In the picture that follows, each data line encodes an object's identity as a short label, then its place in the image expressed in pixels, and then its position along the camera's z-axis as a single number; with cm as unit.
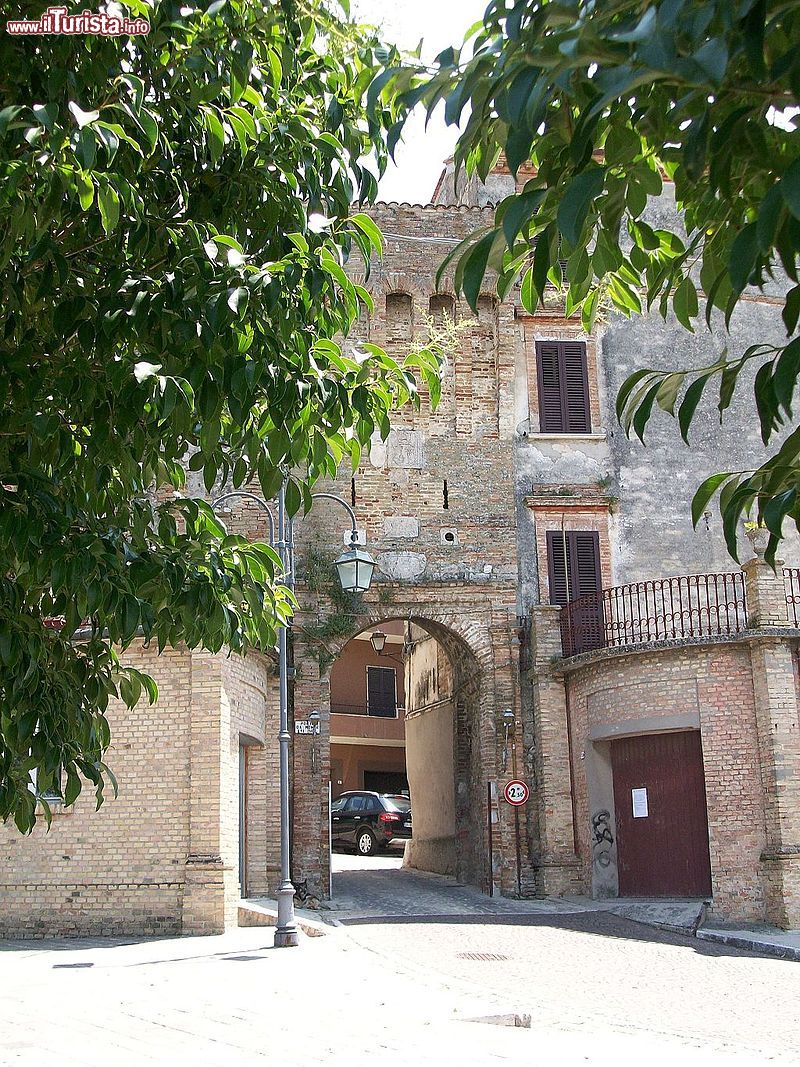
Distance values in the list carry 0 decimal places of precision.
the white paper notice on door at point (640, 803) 1964
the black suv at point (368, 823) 3147
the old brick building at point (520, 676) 1571
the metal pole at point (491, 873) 2111
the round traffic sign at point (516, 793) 2017
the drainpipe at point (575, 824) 2073
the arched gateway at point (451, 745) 2106
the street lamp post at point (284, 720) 1404
